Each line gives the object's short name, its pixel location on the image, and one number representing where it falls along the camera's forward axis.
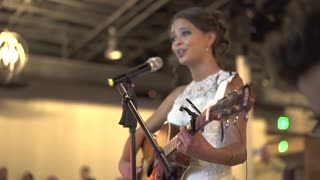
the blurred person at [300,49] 0.70
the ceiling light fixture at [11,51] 3.94
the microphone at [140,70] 1.72
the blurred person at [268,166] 6.11
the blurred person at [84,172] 5.41
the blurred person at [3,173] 4.98
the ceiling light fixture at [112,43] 4.98
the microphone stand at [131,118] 1.70
